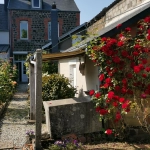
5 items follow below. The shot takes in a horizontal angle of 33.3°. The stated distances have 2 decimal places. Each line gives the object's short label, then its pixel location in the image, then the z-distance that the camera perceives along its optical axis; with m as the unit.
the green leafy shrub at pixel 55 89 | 7.99
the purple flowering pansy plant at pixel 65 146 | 4.91
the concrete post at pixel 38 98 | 5.23
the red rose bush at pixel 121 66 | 4.87
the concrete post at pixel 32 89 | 8.35
